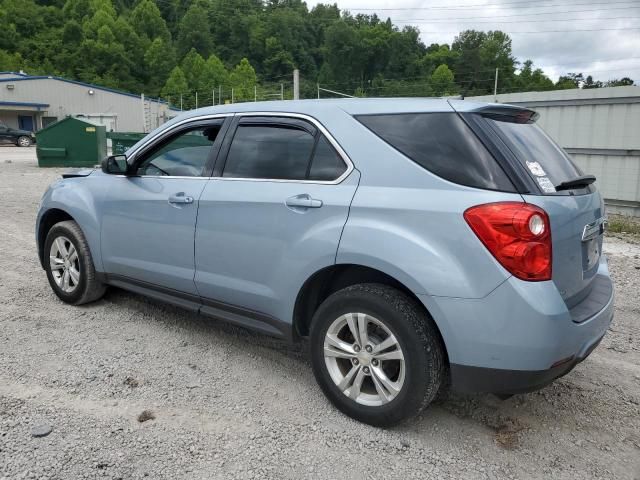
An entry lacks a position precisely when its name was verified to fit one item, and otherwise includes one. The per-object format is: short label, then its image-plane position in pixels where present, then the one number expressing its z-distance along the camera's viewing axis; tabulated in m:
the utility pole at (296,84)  14.14
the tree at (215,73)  90.94
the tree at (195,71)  90.44
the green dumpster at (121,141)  18.76
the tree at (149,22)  105.62
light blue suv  2.45
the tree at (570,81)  82.12
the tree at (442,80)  75.46
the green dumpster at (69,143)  18.58
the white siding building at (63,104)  47.56
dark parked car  36.06
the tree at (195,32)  108.00
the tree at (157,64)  90.62
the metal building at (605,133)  9.88
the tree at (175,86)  82.43
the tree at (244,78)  84.06
